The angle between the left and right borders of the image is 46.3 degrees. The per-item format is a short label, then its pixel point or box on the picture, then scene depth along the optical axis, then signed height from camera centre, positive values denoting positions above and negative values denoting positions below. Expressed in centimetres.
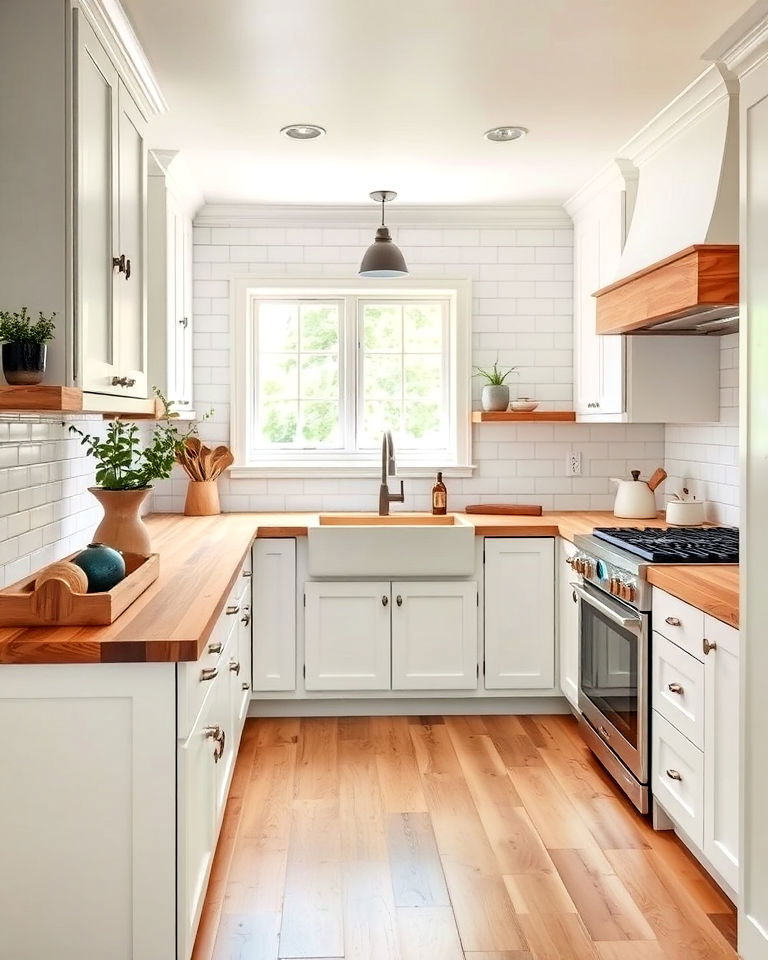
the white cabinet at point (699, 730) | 240 -76
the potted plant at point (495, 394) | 457 +38
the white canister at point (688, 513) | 392 -19
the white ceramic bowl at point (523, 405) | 454 +32
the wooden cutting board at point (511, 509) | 451 -21
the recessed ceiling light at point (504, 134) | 348 +131
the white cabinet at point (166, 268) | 378 +87
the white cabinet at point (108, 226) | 229 +69
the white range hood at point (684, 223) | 283 +87
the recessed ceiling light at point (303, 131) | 341 +130
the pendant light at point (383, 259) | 390 +91
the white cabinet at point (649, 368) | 393 +45
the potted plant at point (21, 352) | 206 +27
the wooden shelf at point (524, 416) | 451 +26
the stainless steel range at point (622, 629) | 299 -58
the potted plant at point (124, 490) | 272 -7
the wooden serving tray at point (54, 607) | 209 -33
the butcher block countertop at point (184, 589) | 193 -35
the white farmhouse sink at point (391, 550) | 402 -37
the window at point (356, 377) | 480 +49
